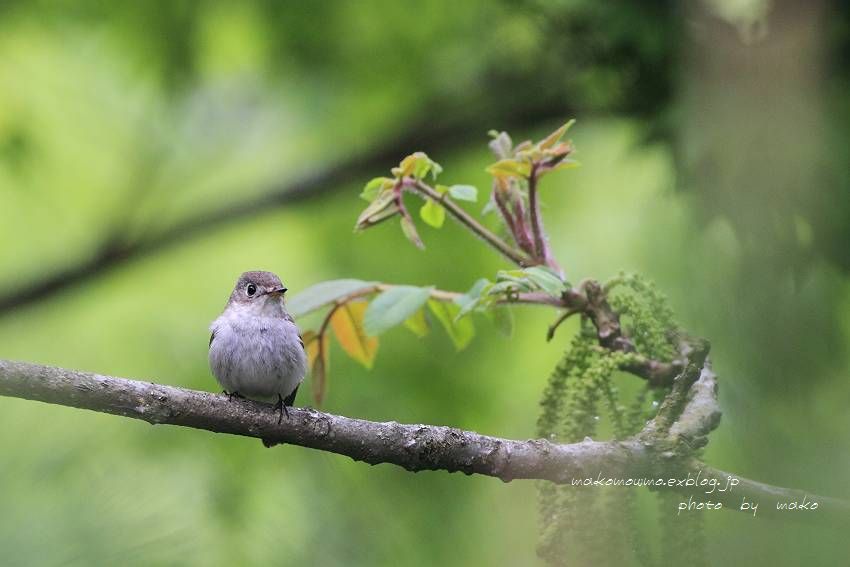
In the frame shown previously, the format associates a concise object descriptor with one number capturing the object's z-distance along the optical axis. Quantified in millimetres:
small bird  6820
